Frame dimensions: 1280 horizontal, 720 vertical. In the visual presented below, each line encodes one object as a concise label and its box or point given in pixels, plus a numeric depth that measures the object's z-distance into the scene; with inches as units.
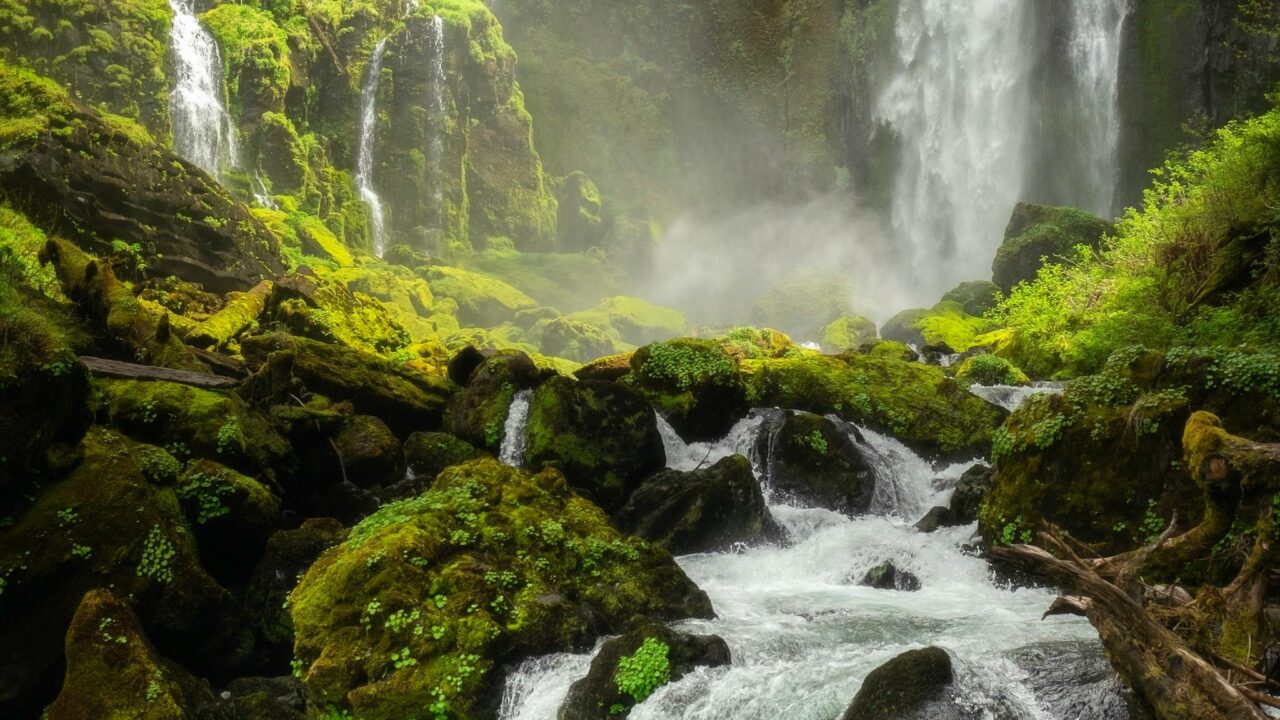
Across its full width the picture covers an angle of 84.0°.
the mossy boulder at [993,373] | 725.3
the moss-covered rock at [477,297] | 1491.1
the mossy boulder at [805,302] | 1781.5
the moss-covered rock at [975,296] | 1236.3
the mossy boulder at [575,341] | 1371.8
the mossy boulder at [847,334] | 1355.8
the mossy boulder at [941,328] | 1104.2
